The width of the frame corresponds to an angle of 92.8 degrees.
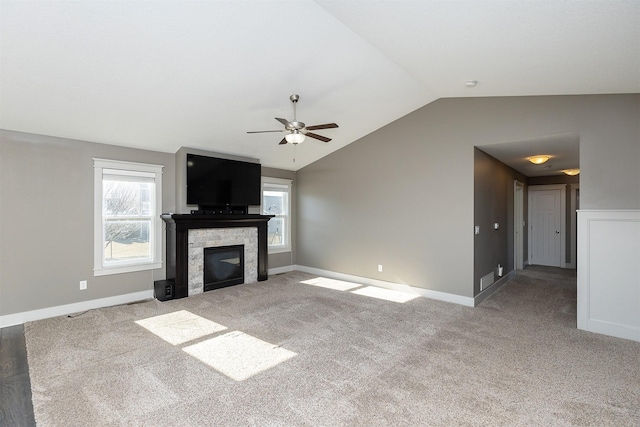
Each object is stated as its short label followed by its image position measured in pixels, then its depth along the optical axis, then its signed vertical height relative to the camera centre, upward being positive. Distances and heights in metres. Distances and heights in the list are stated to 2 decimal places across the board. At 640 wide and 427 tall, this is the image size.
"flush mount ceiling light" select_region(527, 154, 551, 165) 5.12 +0.94
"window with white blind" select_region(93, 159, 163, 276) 4.53 -0.03
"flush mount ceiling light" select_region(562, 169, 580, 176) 6.48 +0.90
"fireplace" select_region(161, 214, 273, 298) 5.02 -0.49
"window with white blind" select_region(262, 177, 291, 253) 6.84 +0.07
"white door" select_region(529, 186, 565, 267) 7.52 -0.33
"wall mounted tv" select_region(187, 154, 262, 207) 5.25 +0.60
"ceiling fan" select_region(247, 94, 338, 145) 3.57 +1.00
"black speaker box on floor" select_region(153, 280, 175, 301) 4.79 -1.20
